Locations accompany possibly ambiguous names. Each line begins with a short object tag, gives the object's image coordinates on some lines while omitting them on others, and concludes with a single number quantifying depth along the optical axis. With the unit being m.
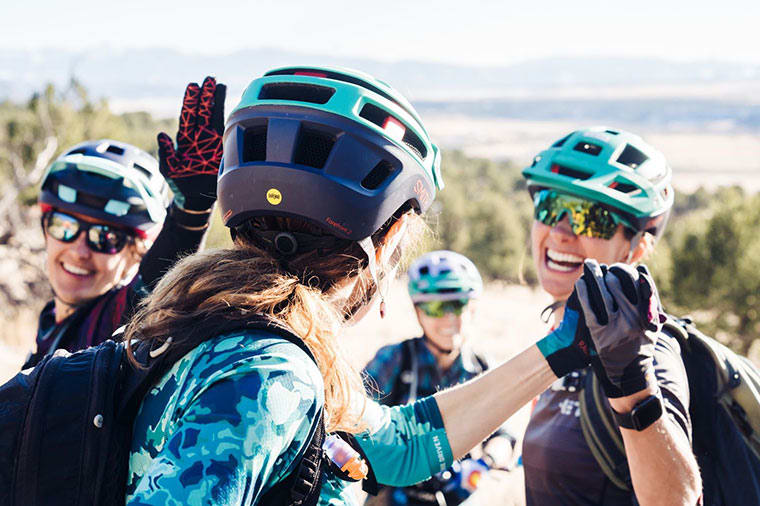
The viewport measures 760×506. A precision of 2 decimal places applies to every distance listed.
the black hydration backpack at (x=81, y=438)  1.59
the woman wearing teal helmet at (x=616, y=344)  2.33
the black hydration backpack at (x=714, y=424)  2.66
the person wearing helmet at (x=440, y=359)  4.82
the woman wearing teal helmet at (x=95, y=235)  4.02
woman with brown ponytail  1.43
